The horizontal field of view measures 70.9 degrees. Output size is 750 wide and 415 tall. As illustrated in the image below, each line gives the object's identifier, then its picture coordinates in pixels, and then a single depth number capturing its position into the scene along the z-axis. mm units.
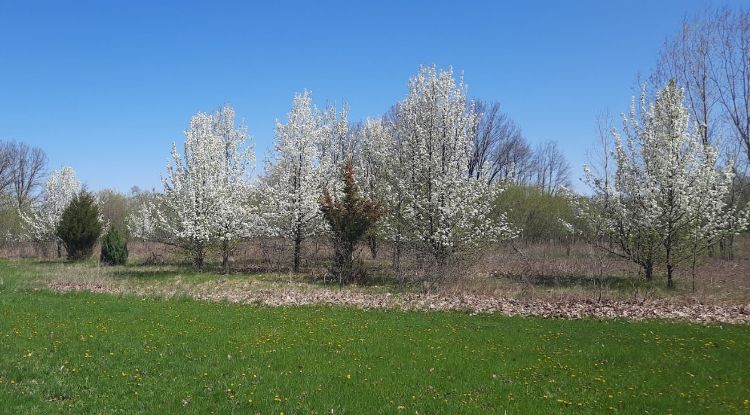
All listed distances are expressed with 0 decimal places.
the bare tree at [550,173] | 63375
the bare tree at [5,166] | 62575
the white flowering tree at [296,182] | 28109
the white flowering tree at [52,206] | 41500
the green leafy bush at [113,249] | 32938
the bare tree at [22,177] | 65750
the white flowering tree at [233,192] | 27516
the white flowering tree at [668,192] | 22188
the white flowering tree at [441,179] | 23031
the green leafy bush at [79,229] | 36062
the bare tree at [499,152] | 54625
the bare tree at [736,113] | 30212
